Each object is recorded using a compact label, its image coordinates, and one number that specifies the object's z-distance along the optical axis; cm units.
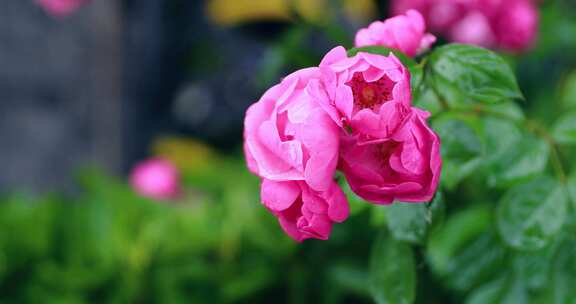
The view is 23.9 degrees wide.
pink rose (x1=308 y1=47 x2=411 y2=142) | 67
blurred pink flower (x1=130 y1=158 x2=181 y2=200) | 227
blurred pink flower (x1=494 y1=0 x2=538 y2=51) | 141
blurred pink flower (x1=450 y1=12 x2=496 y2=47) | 141
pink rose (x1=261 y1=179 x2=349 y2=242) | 69
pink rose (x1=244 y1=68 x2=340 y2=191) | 67
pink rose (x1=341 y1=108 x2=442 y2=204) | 68
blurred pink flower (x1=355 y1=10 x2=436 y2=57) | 75
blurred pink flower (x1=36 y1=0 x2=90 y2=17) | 155
